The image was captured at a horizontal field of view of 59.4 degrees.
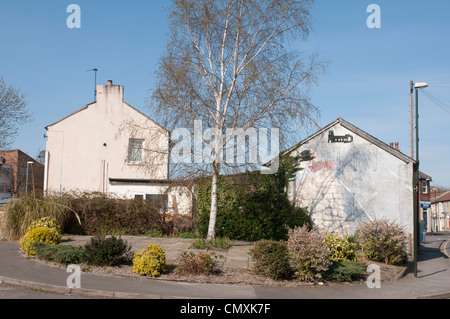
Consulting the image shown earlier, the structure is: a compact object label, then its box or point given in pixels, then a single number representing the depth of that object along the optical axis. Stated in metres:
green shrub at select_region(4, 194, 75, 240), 15.36
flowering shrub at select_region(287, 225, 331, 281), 10.45
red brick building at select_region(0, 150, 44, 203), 42.07
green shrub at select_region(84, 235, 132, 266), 10.93
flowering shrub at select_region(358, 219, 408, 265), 13.55
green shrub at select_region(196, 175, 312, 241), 16.66
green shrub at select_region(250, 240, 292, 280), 10.55
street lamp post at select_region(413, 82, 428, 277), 12.52
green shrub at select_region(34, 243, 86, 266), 11.07
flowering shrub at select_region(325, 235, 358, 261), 12.49
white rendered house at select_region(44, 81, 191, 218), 24.98
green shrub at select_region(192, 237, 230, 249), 14.05
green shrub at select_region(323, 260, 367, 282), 10.88
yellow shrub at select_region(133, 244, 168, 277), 10.24
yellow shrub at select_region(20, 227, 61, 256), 12.35
